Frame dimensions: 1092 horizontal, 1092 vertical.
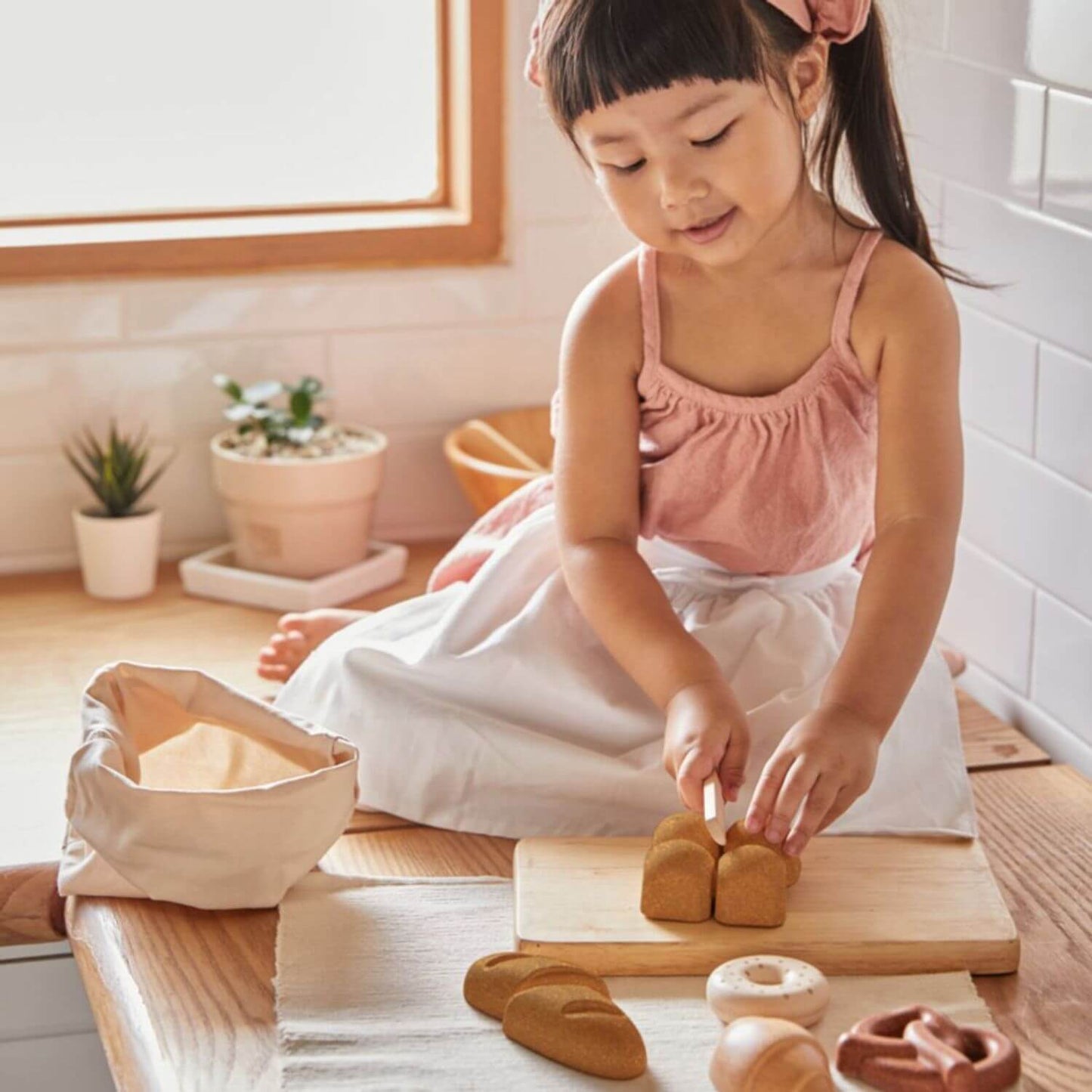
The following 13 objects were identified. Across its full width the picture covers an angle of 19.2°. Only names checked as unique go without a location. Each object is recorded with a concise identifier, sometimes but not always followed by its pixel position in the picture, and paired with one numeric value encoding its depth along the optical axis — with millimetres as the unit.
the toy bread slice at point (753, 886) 1497
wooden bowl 1994
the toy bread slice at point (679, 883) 1507
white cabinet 1708
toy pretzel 1387
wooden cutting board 1494
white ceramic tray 2018
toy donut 1431
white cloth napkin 1421
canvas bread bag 1520
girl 1573
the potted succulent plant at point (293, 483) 2008
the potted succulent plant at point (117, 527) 2022
